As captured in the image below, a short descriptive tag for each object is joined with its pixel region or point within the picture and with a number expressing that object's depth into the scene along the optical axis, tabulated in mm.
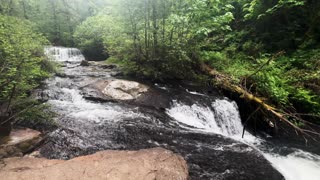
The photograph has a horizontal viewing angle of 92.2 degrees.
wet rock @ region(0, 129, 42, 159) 2816
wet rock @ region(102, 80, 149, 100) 5637
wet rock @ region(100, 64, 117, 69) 8897
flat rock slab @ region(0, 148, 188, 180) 2398
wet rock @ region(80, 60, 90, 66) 9916
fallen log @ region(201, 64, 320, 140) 4625
